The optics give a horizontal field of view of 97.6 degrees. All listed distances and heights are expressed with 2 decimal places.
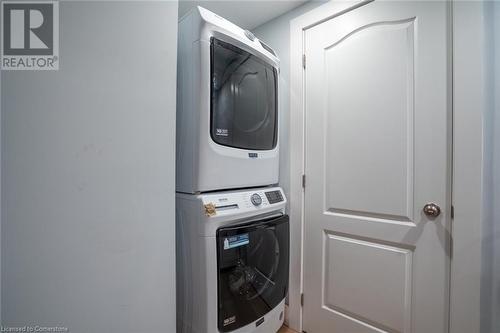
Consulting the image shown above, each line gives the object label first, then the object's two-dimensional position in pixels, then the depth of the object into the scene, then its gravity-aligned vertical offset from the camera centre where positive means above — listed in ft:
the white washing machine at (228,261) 3.34 -1.65
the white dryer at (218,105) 3.47 +1.02
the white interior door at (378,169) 3.67 -0.11
